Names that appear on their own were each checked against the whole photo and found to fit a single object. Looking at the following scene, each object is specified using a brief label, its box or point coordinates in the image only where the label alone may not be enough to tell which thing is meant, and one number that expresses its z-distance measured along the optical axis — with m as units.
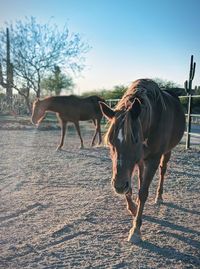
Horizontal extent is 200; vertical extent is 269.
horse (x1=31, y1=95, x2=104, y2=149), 10.38
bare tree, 22.75
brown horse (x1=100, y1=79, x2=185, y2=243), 2.95
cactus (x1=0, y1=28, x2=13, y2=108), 22.94
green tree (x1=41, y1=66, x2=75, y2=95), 24.95
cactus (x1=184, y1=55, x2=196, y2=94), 10.43
